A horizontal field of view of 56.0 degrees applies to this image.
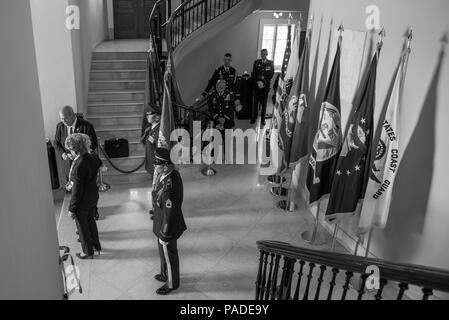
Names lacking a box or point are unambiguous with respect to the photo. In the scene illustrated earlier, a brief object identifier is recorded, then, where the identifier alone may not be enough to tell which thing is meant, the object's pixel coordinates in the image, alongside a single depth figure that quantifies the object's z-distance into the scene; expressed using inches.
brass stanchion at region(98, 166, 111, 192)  275.2
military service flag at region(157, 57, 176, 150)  246.1
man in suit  226.4
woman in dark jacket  184.2
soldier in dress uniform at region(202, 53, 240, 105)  366.3
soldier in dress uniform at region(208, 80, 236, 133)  314.5
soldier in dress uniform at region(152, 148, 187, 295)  167.6
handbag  293.6
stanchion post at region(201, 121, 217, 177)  307.1
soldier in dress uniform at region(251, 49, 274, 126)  393.1
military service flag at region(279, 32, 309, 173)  234.5
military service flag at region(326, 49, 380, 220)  184.7
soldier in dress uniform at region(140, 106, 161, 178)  253.0
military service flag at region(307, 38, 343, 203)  205.5
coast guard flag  174.9
